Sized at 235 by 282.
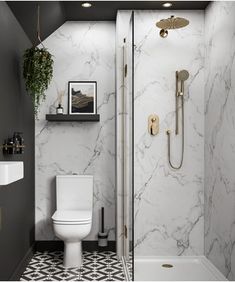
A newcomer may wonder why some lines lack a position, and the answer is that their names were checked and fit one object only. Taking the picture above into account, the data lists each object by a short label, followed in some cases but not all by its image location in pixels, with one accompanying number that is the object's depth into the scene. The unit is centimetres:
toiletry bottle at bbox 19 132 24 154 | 221
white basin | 147
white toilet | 244
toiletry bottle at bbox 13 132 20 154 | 211
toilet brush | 291
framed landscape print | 296
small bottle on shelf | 288
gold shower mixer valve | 278
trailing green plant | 228
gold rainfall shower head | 237
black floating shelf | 284
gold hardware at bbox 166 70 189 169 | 273
